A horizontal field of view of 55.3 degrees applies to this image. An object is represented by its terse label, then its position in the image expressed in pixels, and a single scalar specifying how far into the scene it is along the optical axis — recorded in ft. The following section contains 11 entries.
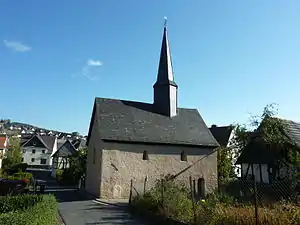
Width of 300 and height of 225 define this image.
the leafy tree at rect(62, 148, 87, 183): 117.17
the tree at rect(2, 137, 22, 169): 173.44
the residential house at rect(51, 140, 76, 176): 176.80
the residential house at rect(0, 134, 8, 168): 155.33
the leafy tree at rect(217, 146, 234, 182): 96.51
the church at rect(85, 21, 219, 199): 75.15
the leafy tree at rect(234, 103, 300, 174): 76.02
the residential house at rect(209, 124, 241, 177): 135.17
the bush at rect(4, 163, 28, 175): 156.39
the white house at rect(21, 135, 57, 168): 244.22
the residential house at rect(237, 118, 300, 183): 81.61
